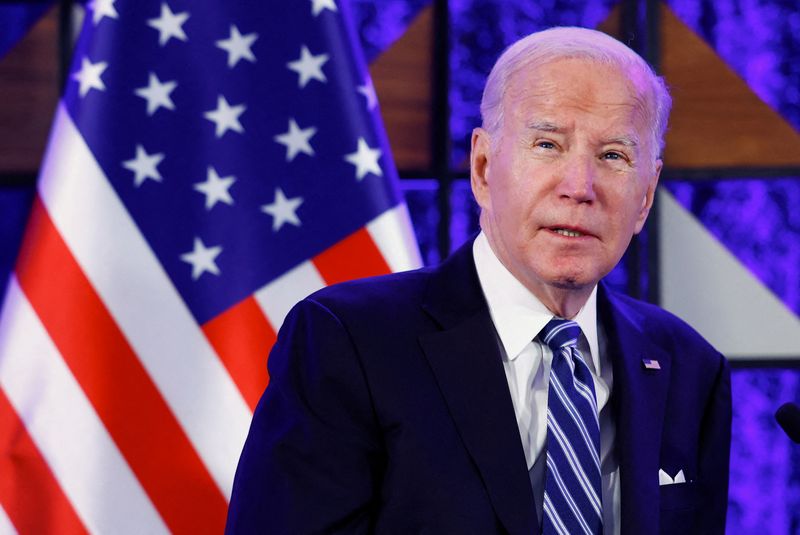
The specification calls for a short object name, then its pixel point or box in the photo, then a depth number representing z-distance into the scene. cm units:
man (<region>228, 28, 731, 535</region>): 472
